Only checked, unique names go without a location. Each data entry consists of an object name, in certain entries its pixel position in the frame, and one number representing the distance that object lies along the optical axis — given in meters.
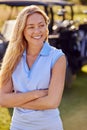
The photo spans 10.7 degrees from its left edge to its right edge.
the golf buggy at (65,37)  7.90
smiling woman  2.48
